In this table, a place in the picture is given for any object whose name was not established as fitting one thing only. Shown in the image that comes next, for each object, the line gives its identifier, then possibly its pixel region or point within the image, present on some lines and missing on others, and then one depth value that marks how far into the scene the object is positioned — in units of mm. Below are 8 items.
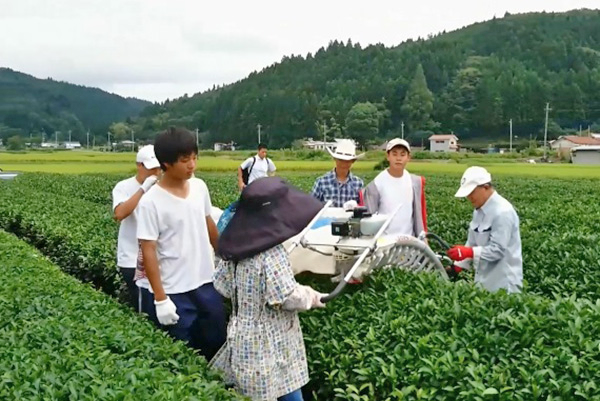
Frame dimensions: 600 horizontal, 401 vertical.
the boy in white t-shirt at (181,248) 3912
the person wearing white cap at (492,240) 4797
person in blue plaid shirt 5926
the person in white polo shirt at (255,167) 12469
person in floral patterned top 3438
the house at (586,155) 51812
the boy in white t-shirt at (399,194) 5711
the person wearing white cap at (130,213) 4902
